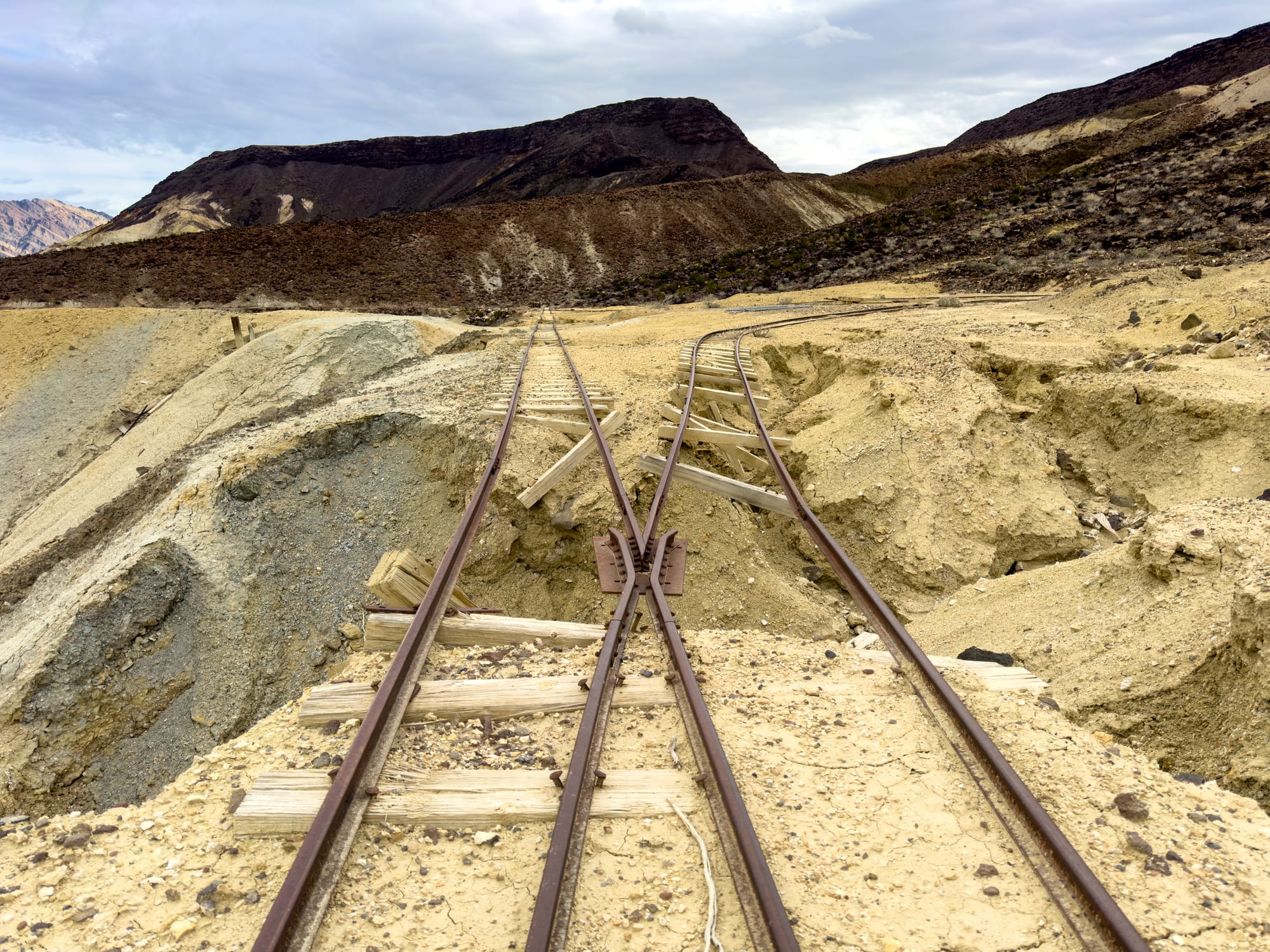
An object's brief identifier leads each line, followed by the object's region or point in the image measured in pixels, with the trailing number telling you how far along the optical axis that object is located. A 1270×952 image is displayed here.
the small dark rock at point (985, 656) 4.56
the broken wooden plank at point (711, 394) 10.19
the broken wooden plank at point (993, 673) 4.00
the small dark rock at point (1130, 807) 2.89
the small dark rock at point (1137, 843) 2.72
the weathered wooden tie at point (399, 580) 4.52
